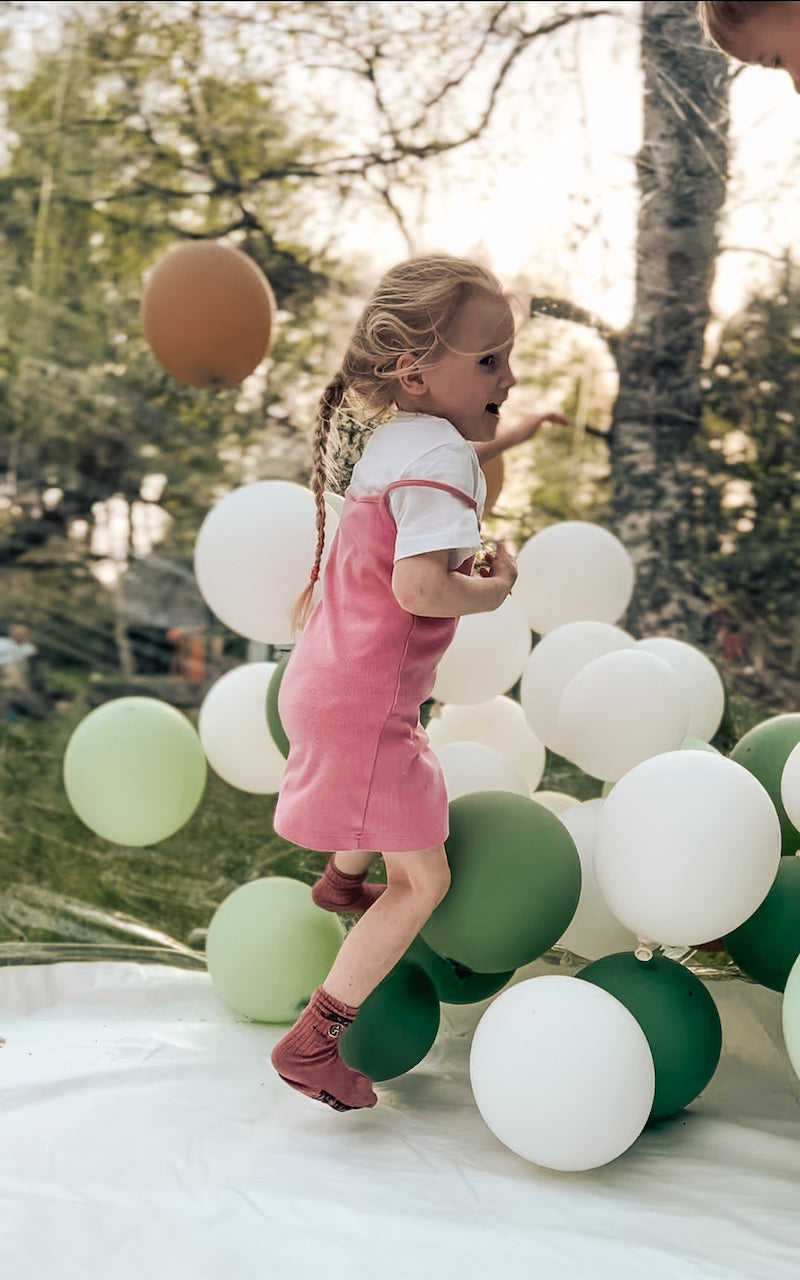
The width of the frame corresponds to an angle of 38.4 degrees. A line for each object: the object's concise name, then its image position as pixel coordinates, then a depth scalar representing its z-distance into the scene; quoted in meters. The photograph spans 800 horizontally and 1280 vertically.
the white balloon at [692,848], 1.47
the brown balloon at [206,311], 2.88
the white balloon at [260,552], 1.99
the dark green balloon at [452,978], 1.78
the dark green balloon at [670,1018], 1.55
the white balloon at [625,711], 1.79
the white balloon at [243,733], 2.21
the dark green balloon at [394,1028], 1.66
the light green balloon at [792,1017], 1.42
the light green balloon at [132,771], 2.16
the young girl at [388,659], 1.55
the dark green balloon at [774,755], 1.84
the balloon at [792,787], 1.52
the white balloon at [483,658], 2.03
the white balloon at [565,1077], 1.38
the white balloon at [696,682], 2.19
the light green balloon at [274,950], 1.94
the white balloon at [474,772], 1.91
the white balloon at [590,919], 1.82
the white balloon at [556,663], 2.04
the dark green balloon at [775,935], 1.66
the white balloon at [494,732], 2.26
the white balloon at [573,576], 2.24
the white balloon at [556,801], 2.14
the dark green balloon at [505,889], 1.57
